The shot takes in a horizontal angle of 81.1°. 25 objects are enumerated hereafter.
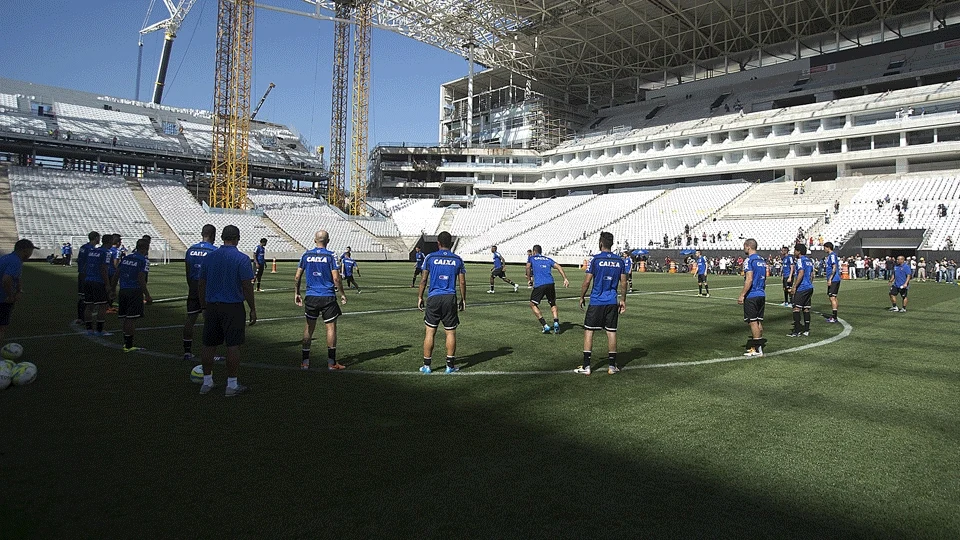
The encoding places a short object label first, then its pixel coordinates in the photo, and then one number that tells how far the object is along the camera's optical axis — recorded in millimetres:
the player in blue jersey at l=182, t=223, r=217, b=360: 8352
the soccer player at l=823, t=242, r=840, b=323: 13859
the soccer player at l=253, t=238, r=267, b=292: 21453
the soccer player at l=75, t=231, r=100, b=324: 10992
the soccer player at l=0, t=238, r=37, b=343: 8000
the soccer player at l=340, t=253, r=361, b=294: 20719
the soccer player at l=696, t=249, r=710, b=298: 22969
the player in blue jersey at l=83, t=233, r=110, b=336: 10719
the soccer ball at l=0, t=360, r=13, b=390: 6911
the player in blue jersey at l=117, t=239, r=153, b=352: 9828
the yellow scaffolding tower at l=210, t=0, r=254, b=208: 61562
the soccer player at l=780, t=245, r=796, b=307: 15594
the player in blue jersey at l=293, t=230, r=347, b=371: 8203
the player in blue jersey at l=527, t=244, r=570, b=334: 12770
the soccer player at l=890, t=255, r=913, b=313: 16234
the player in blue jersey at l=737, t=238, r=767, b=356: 9820
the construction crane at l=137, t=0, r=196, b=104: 99450
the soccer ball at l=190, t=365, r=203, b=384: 7289
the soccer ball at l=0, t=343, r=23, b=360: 8133
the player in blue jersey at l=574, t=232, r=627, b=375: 8281
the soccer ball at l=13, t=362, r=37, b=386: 7078
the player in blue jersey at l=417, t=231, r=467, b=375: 7945
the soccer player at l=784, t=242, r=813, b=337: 12016
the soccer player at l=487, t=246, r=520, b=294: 21438
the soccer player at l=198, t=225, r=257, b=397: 6738
